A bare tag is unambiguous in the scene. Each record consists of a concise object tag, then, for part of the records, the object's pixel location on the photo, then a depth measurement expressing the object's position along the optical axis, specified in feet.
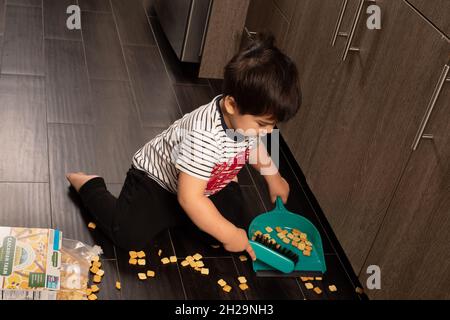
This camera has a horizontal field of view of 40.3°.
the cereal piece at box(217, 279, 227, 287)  5.29
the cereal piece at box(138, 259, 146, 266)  5.29
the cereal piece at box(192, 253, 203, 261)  5.48
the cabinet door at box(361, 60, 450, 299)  4.31
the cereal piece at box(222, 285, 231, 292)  5.24
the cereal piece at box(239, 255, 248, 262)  5.62
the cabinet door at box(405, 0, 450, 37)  4.34
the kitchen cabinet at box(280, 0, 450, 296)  4.69
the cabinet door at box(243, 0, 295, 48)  7.08
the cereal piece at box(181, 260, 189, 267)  5.40
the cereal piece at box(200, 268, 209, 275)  5.36
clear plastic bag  4.84
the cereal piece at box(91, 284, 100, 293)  4.90
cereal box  4.72
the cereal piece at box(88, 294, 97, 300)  4.83
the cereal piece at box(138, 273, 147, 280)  5.15
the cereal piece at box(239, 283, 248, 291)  5.32
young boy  4.44
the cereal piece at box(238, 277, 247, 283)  5.37
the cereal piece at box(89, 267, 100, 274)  5.07
